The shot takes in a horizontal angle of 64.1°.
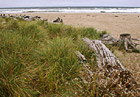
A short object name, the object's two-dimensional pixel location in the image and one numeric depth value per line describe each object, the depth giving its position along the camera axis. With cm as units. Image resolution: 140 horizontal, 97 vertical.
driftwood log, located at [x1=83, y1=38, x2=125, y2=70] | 284
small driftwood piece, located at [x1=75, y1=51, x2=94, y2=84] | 238
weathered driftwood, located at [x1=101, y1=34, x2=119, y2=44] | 472
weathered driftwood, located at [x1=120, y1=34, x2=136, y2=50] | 443
